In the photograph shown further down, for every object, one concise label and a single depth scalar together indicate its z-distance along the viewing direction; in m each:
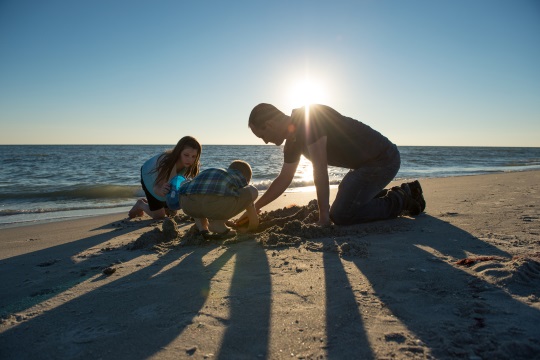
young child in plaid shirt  3.27
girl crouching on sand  4.36
